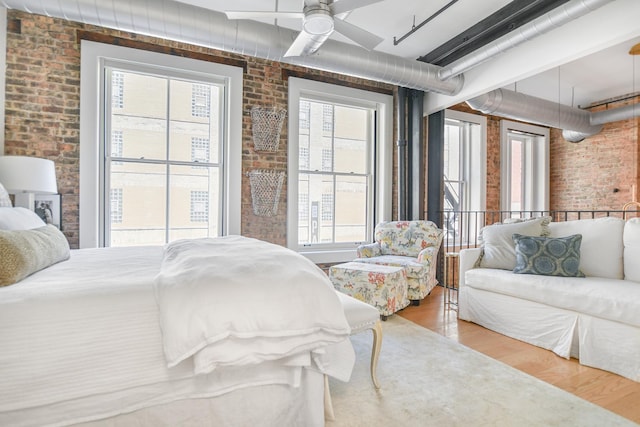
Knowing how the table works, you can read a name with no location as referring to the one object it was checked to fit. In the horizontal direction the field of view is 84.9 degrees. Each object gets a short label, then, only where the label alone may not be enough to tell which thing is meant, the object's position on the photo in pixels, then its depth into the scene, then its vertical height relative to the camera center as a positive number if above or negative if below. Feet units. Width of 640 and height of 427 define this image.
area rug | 5.85 -3.44
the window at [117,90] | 12.14 +4.21
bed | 4.16 -1.72
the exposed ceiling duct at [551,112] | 14.57 +4.81
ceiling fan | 7.50 +4.33
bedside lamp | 8.89 +0.90
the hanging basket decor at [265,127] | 13.78 +3.33
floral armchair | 12.40 -1.51
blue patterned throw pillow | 9.44 -1.16
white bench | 6.30 -1.97
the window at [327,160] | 15.79 +2.37
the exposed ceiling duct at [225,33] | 8.35 +4.89
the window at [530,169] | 21.60 +2.83
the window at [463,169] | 19.06 +2.43
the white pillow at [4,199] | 7.92 +0.23
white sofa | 7.54 -2.04
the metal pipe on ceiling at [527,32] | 8.36 +5.01
